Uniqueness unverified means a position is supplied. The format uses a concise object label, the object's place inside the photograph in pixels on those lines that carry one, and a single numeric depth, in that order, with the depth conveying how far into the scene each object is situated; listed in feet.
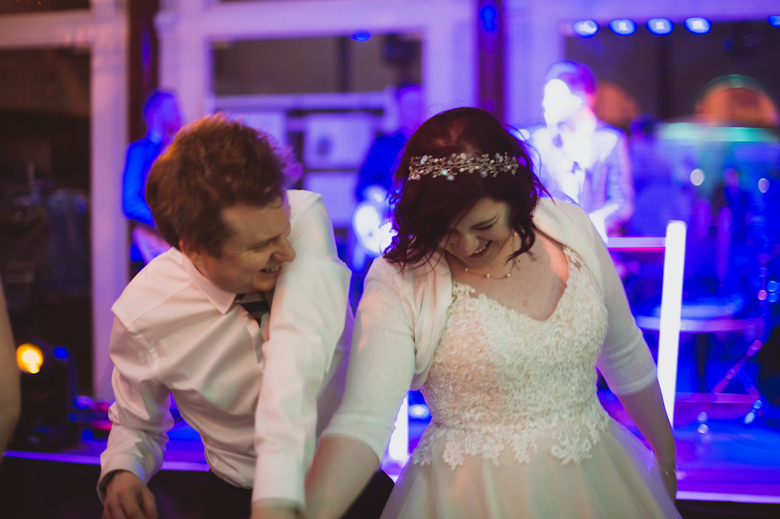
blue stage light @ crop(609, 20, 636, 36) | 12.95
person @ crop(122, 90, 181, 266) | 11.03
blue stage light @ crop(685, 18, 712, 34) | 12.88
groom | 2.89
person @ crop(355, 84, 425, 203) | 11.14
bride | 3.55
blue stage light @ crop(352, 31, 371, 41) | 13.80
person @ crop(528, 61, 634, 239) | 10.54
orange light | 9.62
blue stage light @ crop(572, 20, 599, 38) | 13.04
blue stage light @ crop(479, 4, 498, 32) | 12.48
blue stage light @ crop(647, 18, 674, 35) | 12.92
